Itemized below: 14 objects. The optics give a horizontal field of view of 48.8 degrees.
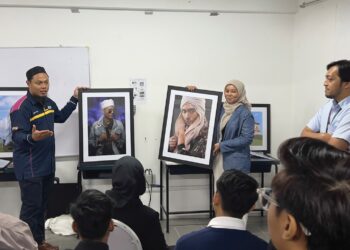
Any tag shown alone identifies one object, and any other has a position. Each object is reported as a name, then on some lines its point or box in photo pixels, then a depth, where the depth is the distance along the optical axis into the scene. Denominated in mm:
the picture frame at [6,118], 4000
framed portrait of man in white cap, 3941
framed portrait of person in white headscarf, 3908
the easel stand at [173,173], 4051
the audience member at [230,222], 1524
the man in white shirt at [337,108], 2449
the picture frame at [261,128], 4531
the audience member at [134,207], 1992
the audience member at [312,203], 729
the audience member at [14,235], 1417
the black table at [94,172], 3896
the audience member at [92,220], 1595
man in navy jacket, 3262
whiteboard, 4066
